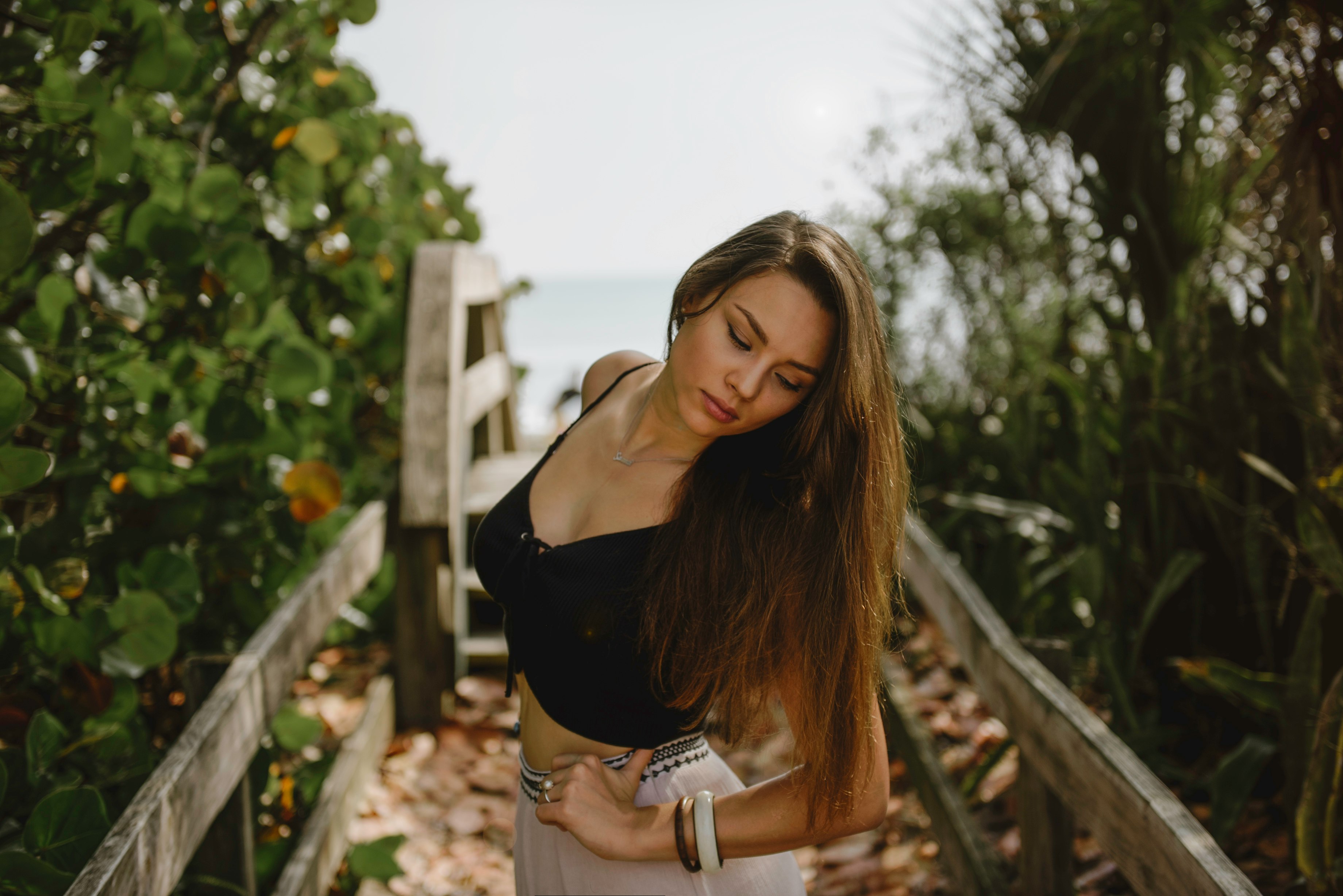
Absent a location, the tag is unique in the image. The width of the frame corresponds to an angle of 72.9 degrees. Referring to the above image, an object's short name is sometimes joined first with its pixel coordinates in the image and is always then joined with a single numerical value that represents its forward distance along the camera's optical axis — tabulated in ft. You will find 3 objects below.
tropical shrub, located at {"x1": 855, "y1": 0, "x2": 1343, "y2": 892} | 6.22
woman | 4.07
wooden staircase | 9.20
